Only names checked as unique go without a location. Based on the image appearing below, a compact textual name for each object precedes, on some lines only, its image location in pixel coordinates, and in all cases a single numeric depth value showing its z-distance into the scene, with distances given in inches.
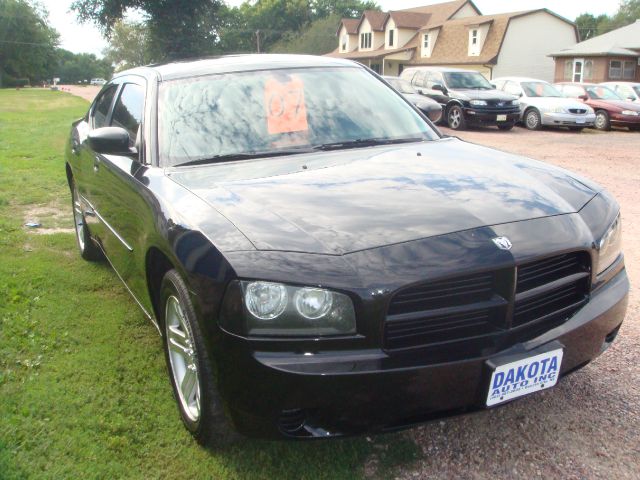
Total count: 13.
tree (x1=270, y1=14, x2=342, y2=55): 2534.4
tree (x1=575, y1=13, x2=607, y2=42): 3169.3
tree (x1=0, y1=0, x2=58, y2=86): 3088.1
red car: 720.3
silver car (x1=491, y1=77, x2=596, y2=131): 706.0
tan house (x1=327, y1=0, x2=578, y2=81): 1560.0
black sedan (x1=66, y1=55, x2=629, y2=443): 83.3
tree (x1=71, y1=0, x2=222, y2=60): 1637.6
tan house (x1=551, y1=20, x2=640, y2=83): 1418.6
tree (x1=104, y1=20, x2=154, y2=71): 3312.3
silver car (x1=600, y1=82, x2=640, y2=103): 788.6
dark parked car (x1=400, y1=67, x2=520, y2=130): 686.5
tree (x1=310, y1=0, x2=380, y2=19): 3304.6
